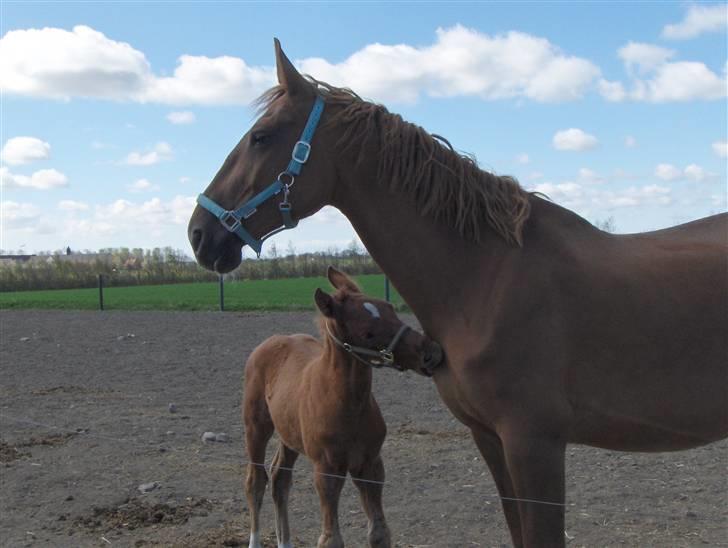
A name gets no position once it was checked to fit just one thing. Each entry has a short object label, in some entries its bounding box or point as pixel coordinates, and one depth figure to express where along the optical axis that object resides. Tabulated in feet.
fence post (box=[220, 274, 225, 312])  66.59
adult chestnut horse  7.82
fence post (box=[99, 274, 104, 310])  72.79
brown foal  10.98
